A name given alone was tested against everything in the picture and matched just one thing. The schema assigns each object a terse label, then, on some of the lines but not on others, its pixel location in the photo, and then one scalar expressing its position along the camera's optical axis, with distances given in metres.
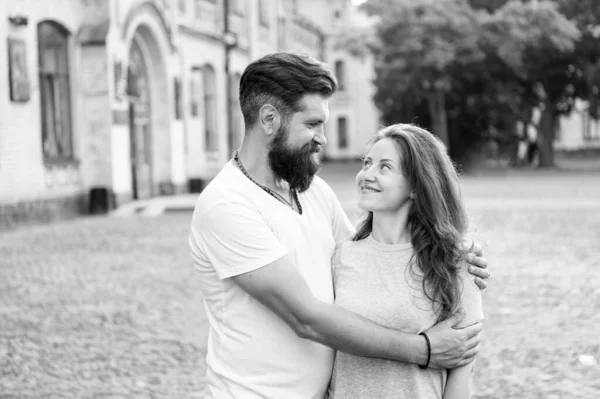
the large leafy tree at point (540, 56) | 35.09
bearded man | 2.53
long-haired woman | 2.68
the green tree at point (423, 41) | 35.41
